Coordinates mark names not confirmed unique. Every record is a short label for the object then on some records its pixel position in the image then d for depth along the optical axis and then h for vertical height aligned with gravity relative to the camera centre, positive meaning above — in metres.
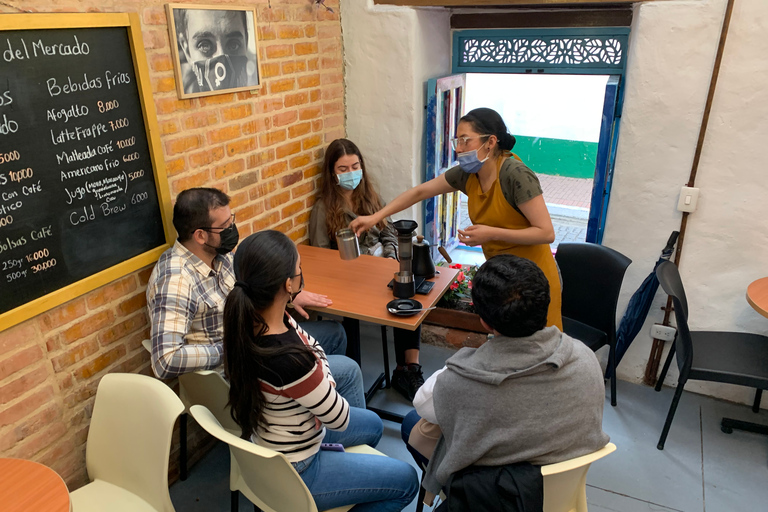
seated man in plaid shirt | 1.94 -0.83
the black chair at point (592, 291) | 2.70 -1.16
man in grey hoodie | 1.34 -0.80
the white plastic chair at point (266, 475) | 1.39 -1.12
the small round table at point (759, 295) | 2.29 -1.02
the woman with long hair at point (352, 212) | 2.96 -0.83
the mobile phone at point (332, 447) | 1.76 -1.22
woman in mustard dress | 2.18 -0.55
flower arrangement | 3.42 -1.46
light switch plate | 2.64 -0.67
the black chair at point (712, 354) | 2.36 -1.34
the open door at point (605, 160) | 2.83 -0.53
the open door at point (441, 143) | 3.29 -0.50
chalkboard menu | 1.62 -0.30
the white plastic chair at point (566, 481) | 1.33 -1.08
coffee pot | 2.48 -0.89
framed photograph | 2.13 +0.07
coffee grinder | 2.32 -0.84
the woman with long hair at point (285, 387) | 1.48 -0.88
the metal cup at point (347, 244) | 2.54 -0.83
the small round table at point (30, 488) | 1.32 -1.04
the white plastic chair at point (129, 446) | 1.60 -1.15
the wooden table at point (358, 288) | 2.24 -1.00
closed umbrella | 2.74 -1.28
